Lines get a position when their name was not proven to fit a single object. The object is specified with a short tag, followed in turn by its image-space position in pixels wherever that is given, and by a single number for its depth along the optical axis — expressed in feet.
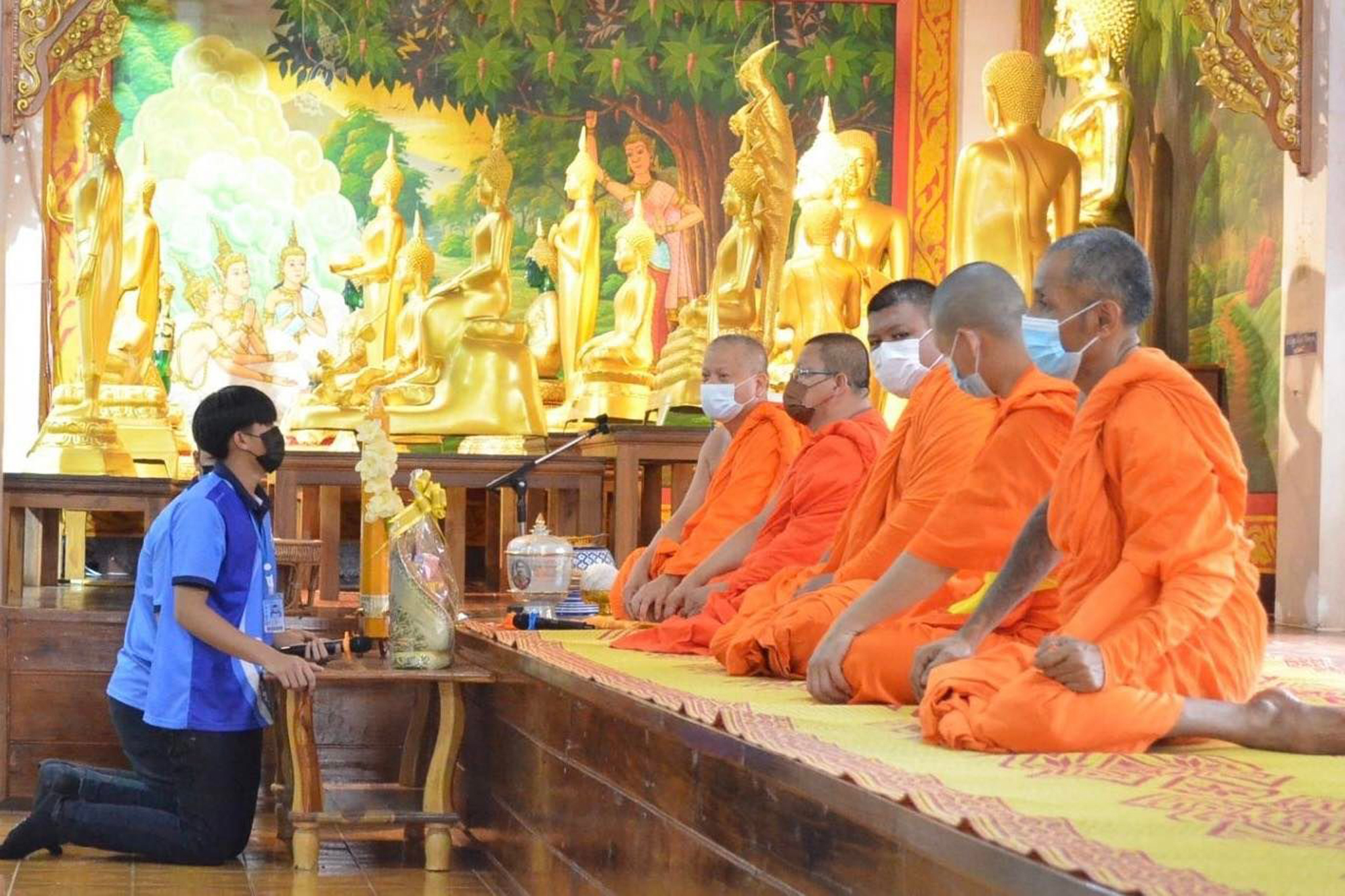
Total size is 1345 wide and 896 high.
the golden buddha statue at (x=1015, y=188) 30.53
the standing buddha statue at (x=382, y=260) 37.06
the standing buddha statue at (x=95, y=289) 28.40
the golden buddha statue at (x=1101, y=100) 30.91
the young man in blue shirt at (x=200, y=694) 15.17
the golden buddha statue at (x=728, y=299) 30.81
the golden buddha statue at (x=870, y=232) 34.17
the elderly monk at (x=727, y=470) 18.67
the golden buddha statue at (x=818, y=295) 31.50
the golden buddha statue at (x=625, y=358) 33.17
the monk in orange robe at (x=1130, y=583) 9.96
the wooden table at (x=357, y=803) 15.60
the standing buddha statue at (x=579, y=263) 36.91
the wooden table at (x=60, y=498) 22.65
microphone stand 19.63
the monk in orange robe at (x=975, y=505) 11.91
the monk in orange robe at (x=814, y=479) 16.39
